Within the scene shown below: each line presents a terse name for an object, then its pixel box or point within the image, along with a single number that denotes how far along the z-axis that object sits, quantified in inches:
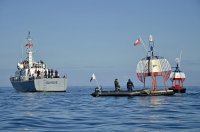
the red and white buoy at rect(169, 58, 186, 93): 4274.1
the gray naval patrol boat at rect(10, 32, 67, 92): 3978.8
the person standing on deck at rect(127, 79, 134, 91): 2730.1
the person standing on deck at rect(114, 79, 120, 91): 2722.7
